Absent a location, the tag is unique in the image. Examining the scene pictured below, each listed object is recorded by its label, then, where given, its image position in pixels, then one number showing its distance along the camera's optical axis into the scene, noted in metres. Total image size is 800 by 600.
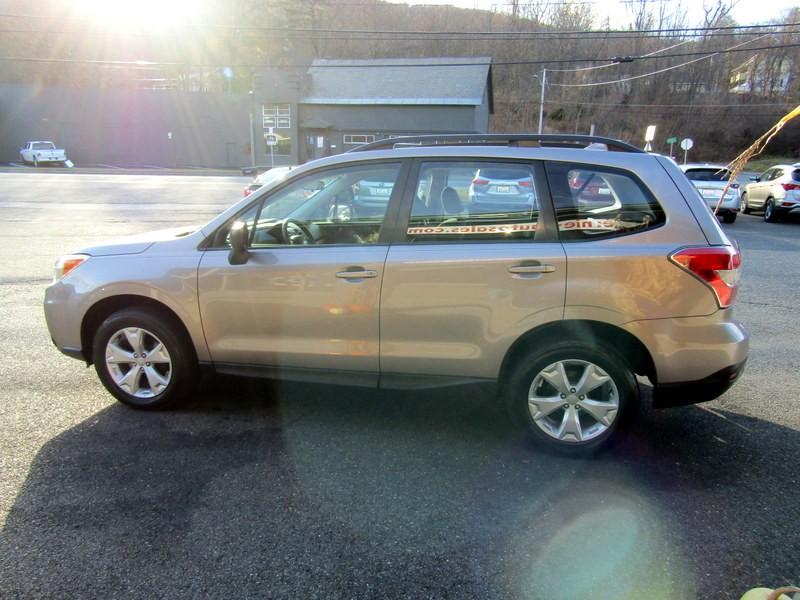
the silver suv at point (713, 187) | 14.88
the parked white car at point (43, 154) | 41.00
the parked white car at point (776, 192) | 15.16
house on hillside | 61.69
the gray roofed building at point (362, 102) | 38.50
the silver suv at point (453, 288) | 3.08
